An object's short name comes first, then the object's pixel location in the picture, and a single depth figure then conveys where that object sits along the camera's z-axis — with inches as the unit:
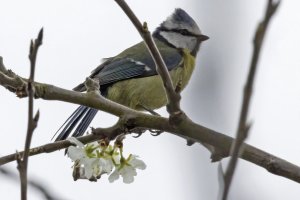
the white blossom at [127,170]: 144.6
